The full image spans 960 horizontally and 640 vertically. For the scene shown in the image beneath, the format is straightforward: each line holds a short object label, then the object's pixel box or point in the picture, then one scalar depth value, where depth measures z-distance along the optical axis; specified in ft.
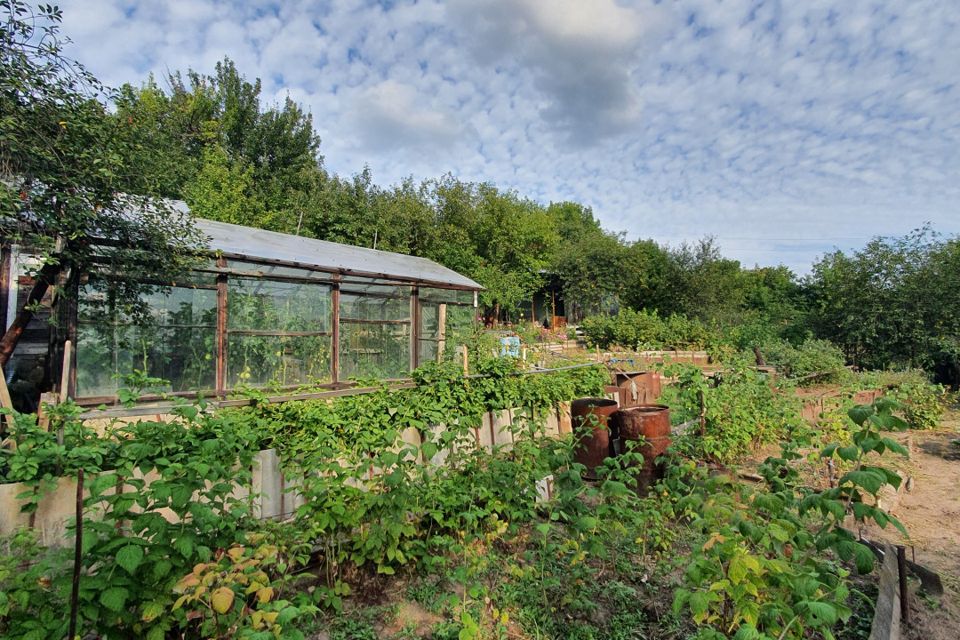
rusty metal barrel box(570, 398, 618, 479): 16.01
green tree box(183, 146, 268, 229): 49.21
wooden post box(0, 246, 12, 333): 18.66
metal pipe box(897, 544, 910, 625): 8.43
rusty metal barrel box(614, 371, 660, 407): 25.05
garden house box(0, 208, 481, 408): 19.53
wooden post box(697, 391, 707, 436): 17.02
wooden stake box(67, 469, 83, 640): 5.06
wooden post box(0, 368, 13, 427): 14.07
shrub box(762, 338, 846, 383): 35.53
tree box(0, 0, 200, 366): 13.30
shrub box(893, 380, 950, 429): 26.58
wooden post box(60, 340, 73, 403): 18.17
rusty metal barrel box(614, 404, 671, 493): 14.94
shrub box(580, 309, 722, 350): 58.90
